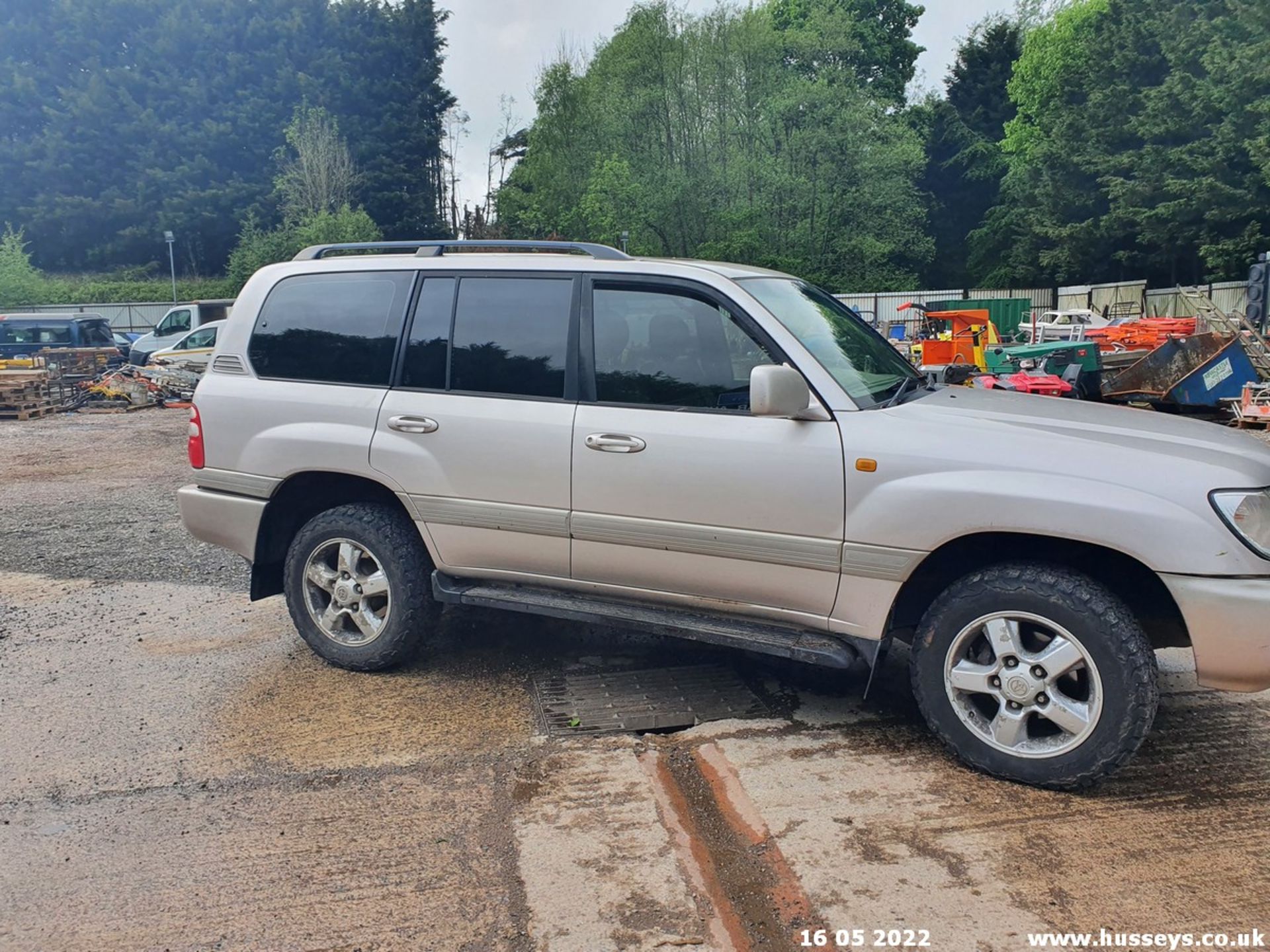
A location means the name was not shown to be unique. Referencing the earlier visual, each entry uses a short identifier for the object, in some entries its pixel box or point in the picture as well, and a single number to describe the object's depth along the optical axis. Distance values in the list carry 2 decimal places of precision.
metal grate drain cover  4.23
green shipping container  33.56
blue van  24.03
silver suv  3.38
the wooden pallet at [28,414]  18.50
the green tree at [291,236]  43.06
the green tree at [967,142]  52.34
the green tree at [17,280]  44.06
